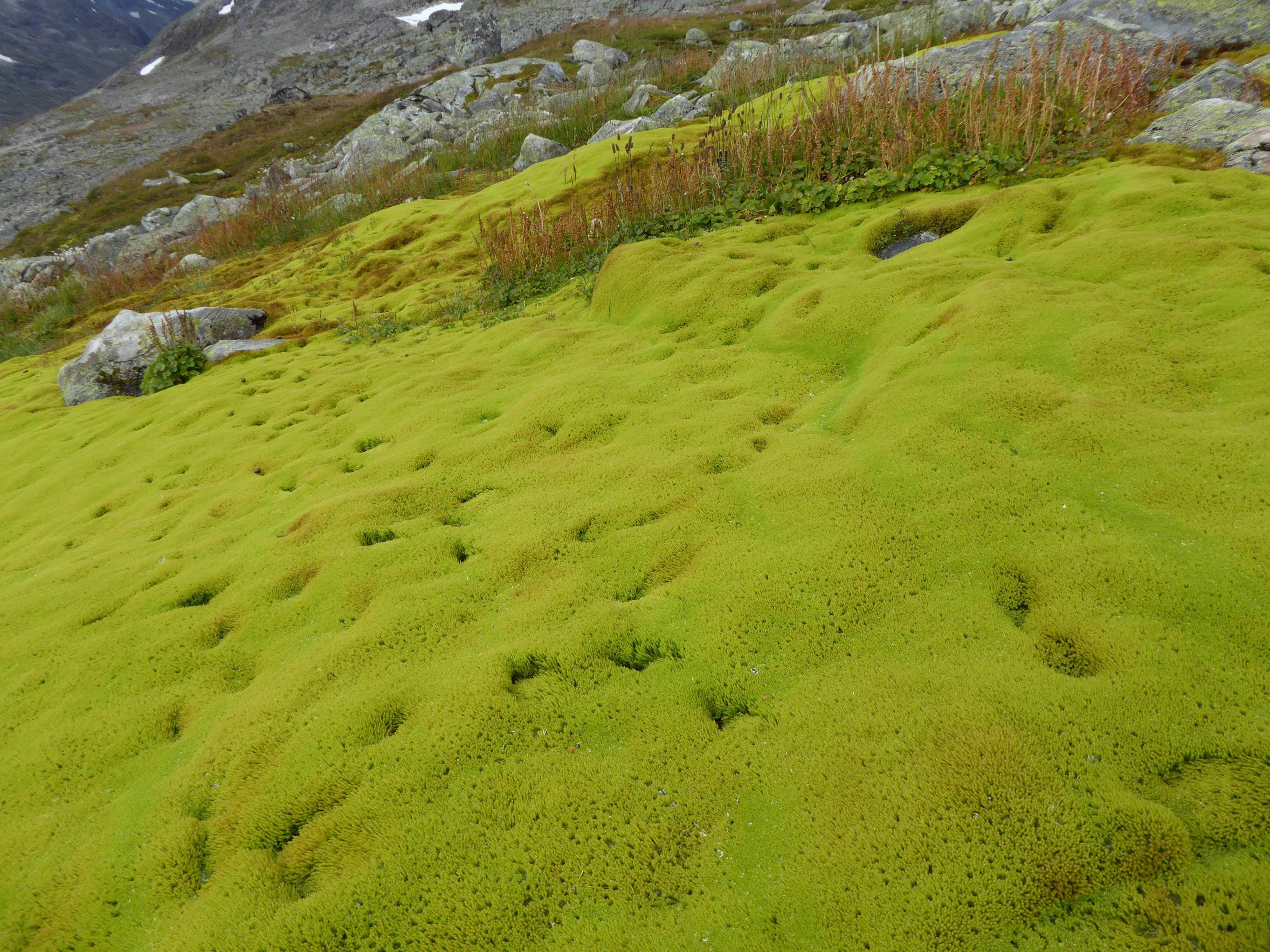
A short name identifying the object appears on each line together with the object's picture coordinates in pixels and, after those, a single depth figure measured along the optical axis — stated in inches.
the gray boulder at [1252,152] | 213.3
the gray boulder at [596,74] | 968.3
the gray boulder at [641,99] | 675.4
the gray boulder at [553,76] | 1054.4
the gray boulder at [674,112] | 562.6
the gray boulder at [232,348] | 356.5
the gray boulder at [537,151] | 627.2
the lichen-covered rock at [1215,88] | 273.0
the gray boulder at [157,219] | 997.8
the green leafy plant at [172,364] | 347.3
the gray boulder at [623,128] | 555.5
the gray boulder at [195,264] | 651.5
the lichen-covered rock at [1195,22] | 355.3
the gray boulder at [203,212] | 855.7
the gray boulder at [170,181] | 1204.5
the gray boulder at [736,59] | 600.7
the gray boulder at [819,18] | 1107.9
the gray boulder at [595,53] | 1094.4
